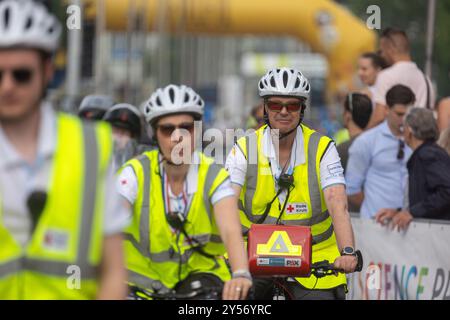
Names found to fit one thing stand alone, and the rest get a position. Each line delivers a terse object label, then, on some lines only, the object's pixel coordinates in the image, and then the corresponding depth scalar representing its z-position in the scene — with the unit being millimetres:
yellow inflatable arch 75625
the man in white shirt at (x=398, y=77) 27812
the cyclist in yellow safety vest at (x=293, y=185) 17250
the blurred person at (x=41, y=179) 9680
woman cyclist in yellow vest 14961
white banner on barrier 22781
